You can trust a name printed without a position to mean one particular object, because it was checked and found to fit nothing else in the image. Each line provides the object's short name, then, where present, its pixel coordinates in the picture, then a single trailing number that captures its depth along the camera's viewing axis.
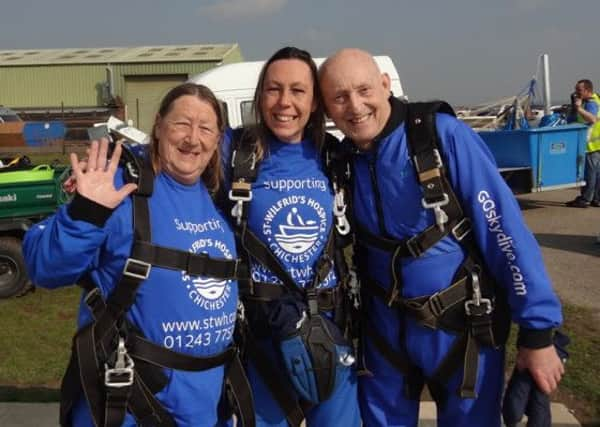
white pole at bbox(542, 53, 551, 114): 13.66
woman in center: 2.40
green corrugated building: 36.16
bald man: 2.29
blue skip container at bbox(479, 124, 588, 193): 9.84
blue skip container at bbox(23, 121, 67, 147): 22.39
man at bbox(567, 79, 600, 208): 10.27
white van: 9.70
